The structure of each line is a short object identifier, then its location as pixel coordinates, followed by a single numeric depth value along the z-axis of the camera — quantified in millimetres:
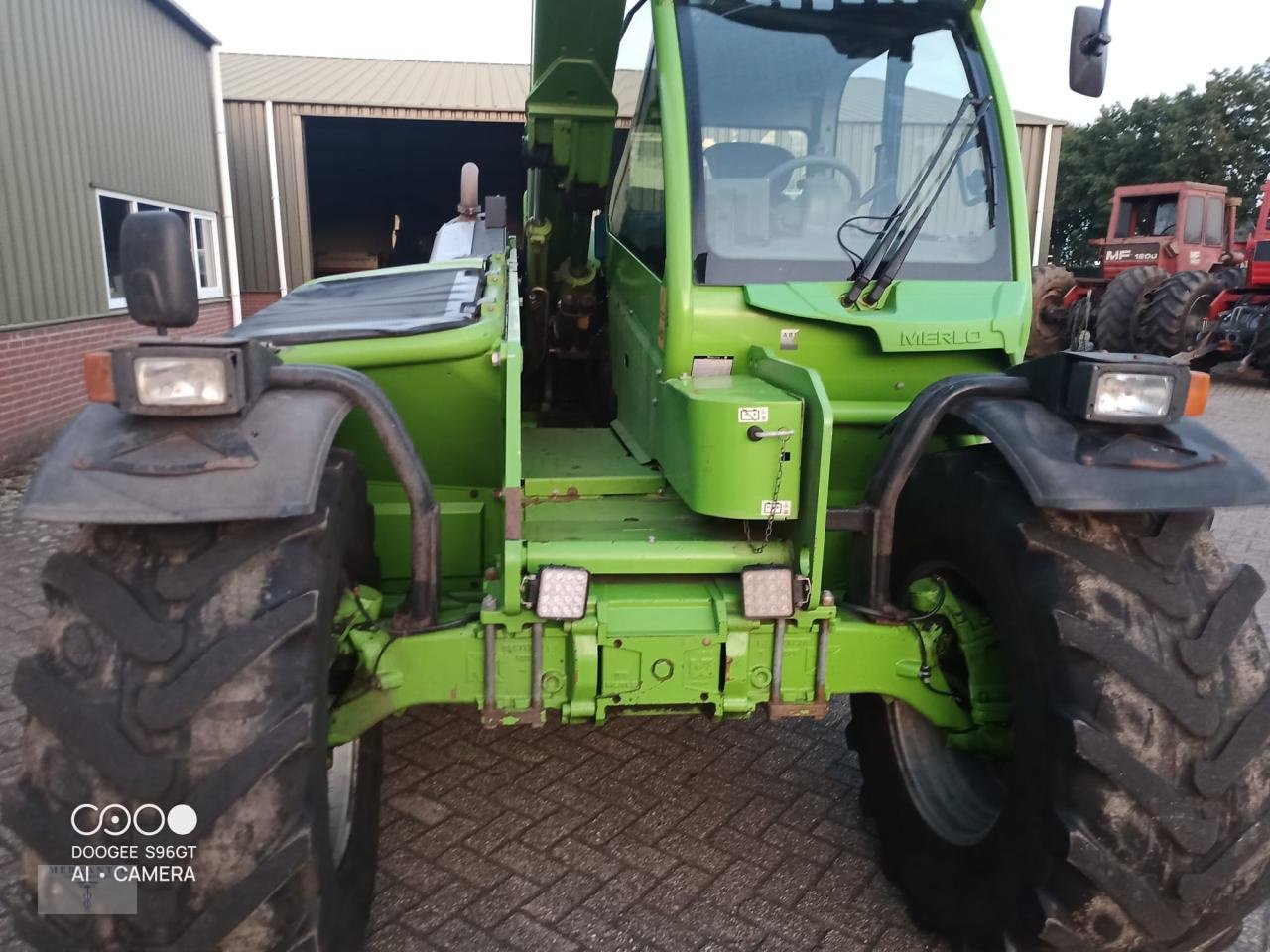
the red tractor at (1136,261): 14352
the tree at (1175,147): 31922
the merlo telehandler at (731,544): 2002
